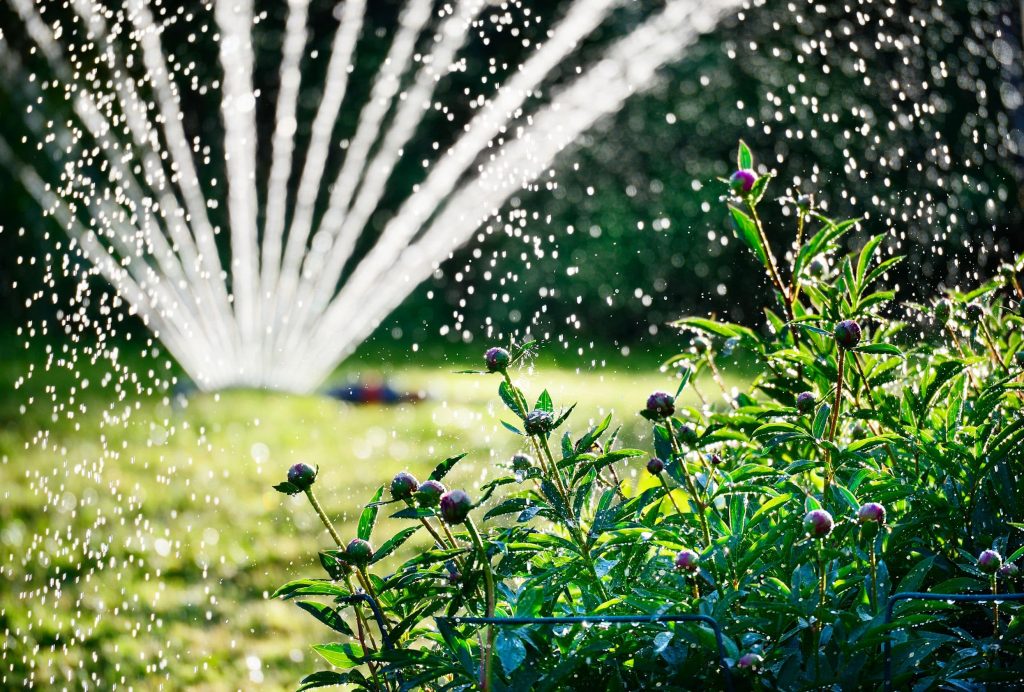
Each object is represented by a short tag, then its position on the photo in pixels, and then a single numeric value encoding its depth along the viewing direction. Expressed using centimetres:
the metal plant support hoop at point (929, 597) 250
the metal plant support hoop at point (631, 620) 254
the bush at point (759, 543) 264
